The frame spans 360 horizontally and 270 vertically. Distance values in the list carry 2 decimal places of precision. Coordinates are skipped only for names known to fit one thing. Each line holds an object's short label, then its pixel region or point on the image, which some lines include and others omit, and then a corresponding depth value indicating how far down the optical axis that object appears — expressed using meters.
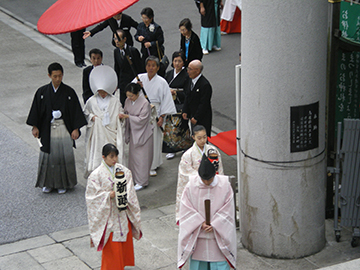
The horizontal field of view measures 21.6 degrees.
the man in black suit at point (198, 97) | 14.64
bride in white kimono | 13.93
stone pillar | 10.07
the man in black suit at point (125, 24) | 19.75
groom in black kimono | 13.71
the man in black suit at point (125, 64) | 16.79
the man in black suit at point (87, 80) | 15.33
